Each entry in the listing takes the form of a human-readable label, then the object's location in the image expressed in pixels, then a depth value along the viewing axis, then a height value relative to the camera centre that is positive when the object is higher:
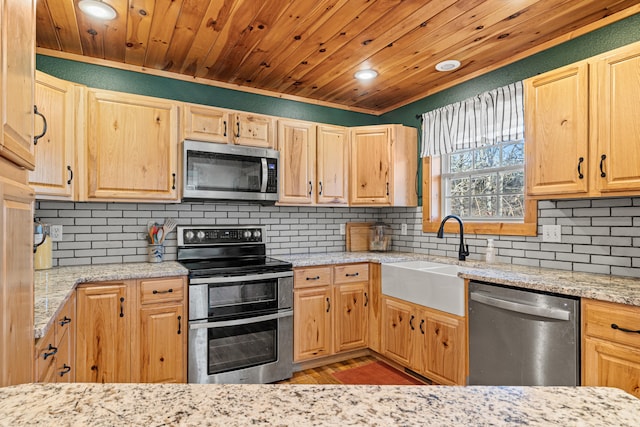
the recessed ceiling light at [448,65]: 2.87 +1.20
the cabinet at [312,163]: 3.26 +0.48
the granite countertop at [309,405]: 0.58 -0.33
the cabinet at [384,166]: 3.52 +0.47
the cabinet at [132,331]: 2.24 -0.76
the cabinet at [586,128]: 1.92 +0.50
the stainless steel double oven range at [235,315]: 2.54 -0.74
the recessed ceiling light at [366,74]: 3.05 +1.19
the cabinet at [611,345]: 1.66 -0.62
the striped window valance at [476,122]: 2.78 +0.78
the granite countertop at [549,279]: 1.79 -0.38
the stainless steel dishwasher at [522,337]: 1.89 -0.70
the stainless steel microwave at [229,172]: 2.78 +0.34
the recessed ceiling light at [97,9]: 2.07 +1.19
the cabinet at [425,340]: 2.48 -0.94
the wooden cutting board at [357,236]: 3.92 -0.24
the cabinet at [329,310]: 3.00 -0.82
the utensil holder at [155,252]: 2.88 -0.31
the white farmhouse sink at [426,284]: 2.49 -0.53
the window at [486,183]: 2.89 +0.28
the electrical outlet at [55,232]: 2.64 -0.14
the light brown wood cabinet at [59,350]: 1.39 -0.62
